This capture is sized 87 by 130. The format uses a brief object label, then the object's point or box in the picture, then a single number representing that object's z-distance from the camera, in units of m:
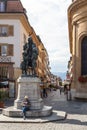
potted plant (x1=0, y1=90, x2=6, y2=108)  10.72
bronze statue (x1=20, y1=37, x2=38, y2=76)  8.67
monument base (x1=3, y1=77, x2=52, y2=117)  8.26
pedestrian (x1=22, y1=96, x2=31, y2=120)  7.72
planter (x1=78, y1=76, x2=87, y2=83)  14.65
